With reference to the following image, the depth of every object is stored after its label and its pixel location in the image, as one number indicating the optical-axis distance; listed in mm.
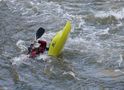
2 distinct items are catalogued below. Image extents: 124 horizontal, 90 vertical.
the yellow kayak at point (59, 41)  18734
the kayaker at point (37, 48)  18719
